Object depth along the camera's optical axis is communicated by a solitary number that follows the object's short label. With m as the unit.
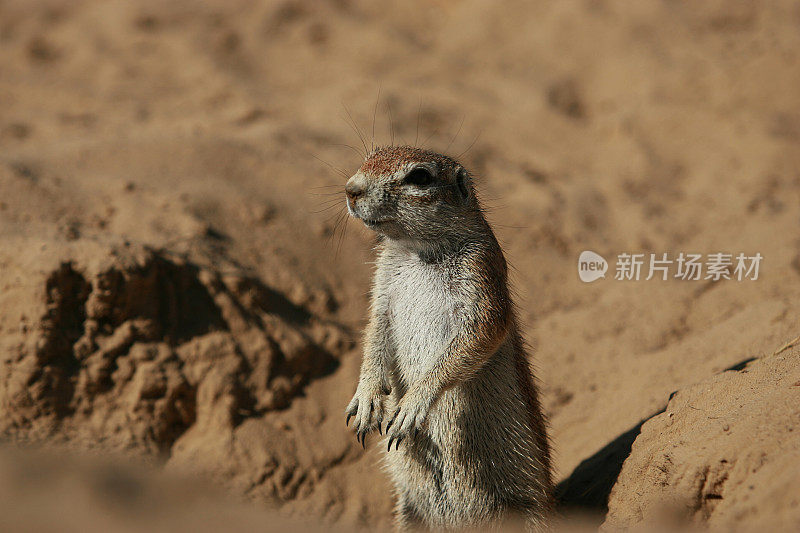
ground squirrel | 7.11
